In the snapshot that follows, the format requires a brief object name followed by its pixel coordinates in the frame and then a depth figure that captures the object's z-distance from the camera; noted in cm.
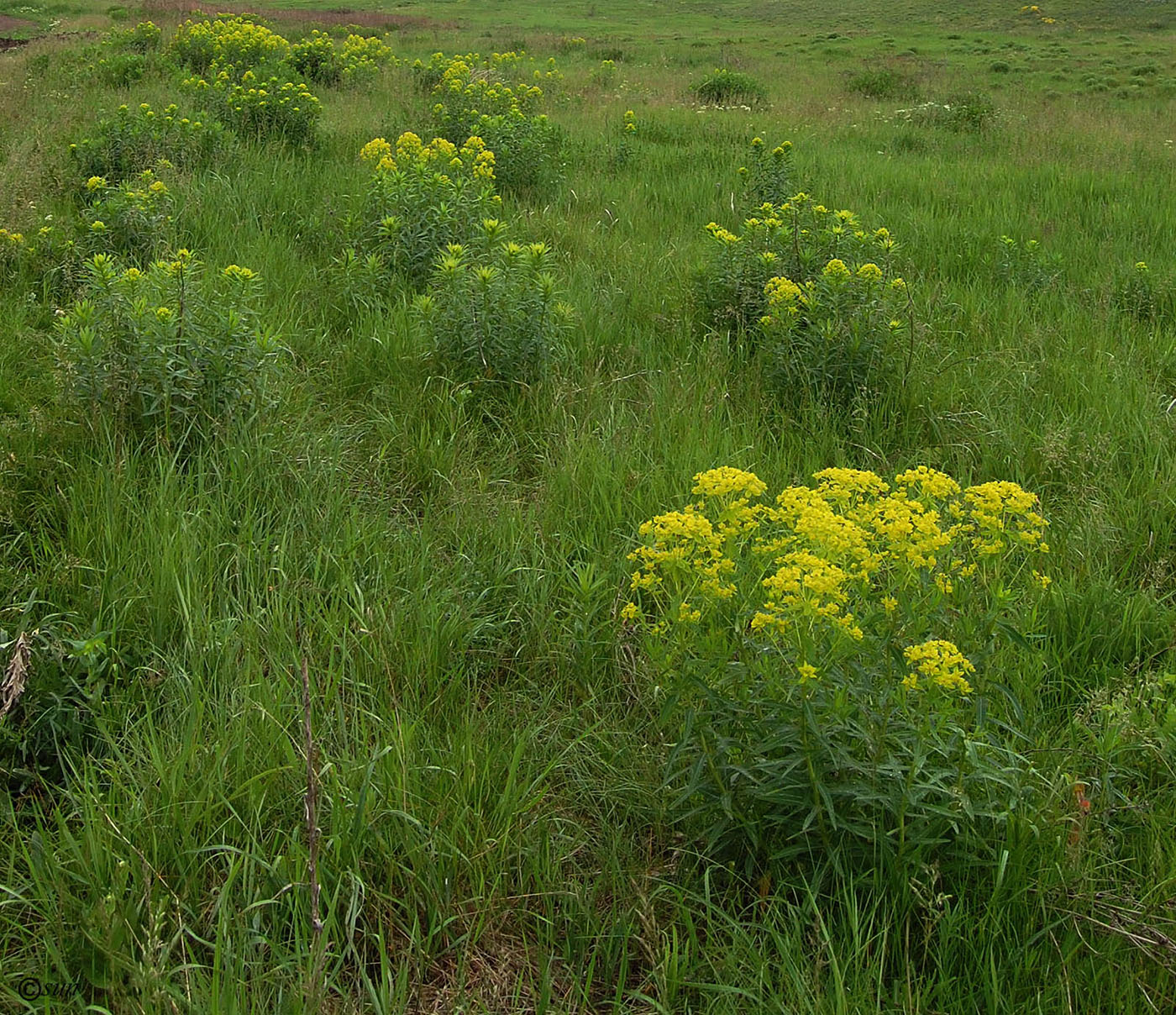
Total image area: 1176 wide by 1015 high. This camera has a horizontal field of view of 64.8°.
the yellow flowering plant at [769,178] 611
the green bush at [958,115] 1150
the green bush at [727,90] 1384
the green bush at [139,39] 1348
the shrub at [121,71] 1062
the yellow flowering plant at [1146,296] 534
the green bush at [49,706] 219
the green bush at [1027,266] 569
